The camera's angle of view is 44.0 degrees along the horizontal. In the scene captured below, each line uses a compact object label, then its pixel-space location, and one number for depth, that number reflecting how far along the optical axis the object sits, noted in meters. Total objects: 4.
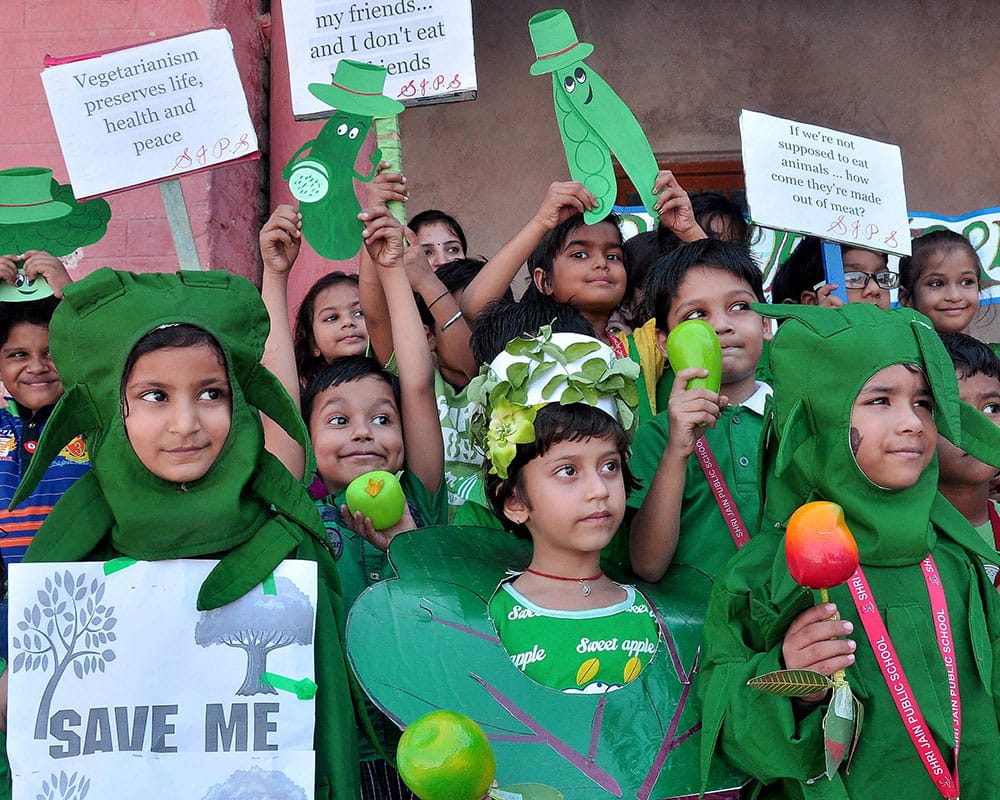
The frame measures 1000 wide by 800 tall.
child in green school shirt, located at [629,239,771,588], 2.60
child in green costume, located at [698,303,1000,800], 2.16
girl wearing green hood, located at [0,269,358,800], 2.22
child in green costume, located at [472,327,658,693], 2.41
